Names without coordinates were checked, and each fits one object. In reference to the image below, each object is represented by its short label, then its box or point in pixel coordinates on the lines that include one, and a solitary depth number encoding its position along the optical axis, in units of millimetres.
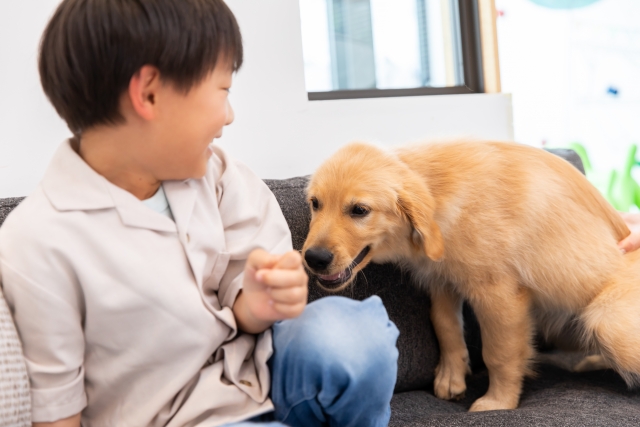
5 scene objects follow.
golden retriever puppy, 1469
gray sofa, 1218
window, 2549
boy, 903
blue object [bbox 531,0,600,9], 3543
